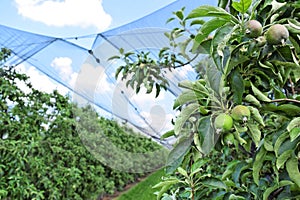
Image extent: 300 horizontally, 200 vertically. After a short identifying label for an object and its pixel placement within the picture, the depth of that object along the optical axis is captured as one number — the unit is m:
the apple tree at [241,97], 0.62
